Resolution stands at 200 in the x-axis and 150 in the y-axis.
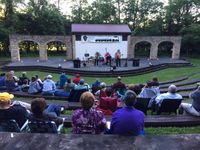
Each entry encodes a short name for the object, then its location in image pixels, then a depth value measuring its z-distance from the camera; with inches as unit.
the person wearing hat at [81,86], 225.6
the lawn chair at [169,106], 174.4
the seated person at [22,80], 344.5
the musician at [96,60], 627.5
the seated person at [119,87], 269.1
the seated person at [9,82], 268.6
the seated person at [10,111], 115.6
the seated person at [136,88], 226.3
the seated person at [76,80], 330.3
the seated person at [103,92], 214.6
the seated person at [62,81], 345.6
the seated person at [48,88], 266.7
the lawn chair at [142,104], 174.6
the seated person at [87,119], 104.4
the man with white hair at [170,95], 180.3
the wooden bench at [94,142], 74.5
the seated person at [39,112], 105.7
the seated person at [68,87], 282.6
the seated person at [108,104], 186.0
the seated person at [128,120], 97.7
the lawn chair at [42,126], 105.6
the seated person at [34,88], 270.0
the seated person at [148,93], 214.4
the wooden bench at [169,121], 155.2
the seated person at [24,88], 299.6
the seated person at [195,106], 166.0
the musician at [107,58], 627.3
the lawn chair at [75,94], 222.1
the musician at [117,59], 599.2
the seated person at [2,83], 271.4
